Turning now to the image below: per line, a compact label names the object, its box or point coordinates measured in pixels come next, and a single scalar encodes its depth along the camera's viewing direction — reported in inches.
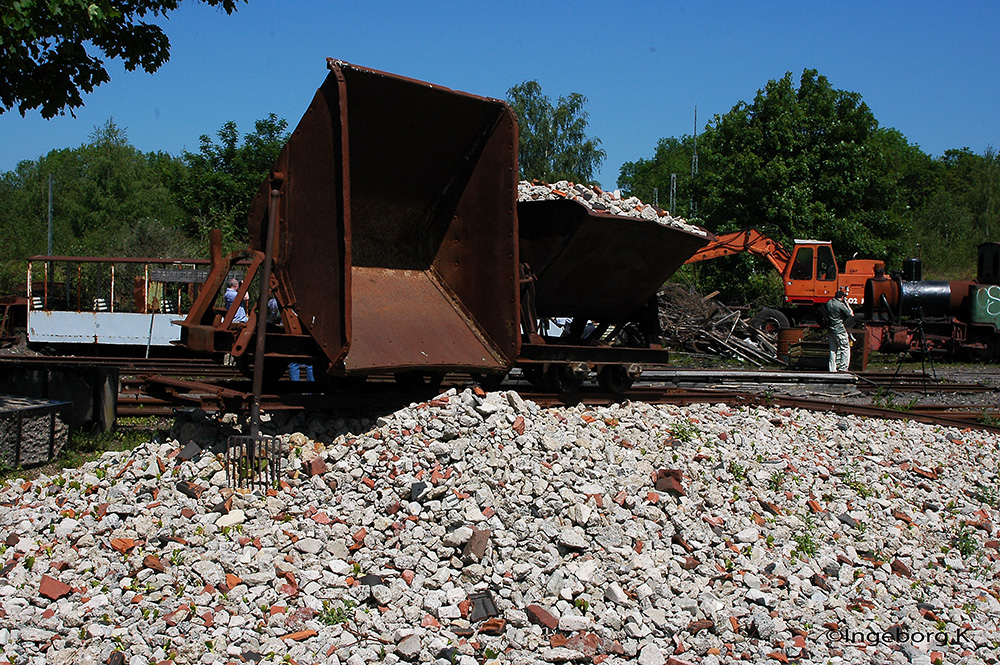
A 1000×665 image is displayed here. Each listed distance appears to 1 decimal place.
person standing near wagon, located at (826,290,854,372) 572.4
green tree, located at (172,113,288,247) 1237.1
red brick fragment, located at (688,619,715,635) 159.0
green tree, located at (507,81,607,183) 1608.0
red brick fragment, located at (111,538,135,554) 167.5
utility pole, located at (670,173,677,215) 2103.8
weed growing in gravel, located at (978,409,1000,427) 373.9
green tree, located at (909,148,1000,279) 1572.3
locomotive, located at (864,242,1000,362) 749.3
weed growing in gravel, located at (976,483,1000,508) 254.3
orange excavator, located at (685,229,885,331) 849.5
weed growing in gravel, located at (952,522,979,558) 214.8
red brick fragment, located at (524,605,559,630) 154.0
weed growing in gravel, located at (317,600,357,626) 151.6
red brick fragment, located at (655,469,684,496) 204.5
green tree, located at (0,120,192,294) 1483.8
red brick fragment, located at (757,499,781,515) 211.5
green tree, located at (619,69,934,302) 1141.1
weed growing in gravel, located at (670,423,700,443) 249.6
